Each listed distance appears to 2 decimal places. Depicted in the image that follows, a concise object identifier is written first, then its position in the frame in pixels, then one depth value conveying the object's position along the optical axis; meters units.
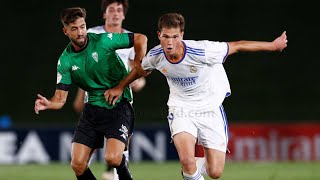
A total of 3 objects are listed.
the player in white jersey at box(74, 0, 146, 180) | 21.70
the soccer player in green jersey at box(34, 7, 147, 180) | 17.91
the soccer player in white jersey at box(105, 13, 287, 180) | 17.94
